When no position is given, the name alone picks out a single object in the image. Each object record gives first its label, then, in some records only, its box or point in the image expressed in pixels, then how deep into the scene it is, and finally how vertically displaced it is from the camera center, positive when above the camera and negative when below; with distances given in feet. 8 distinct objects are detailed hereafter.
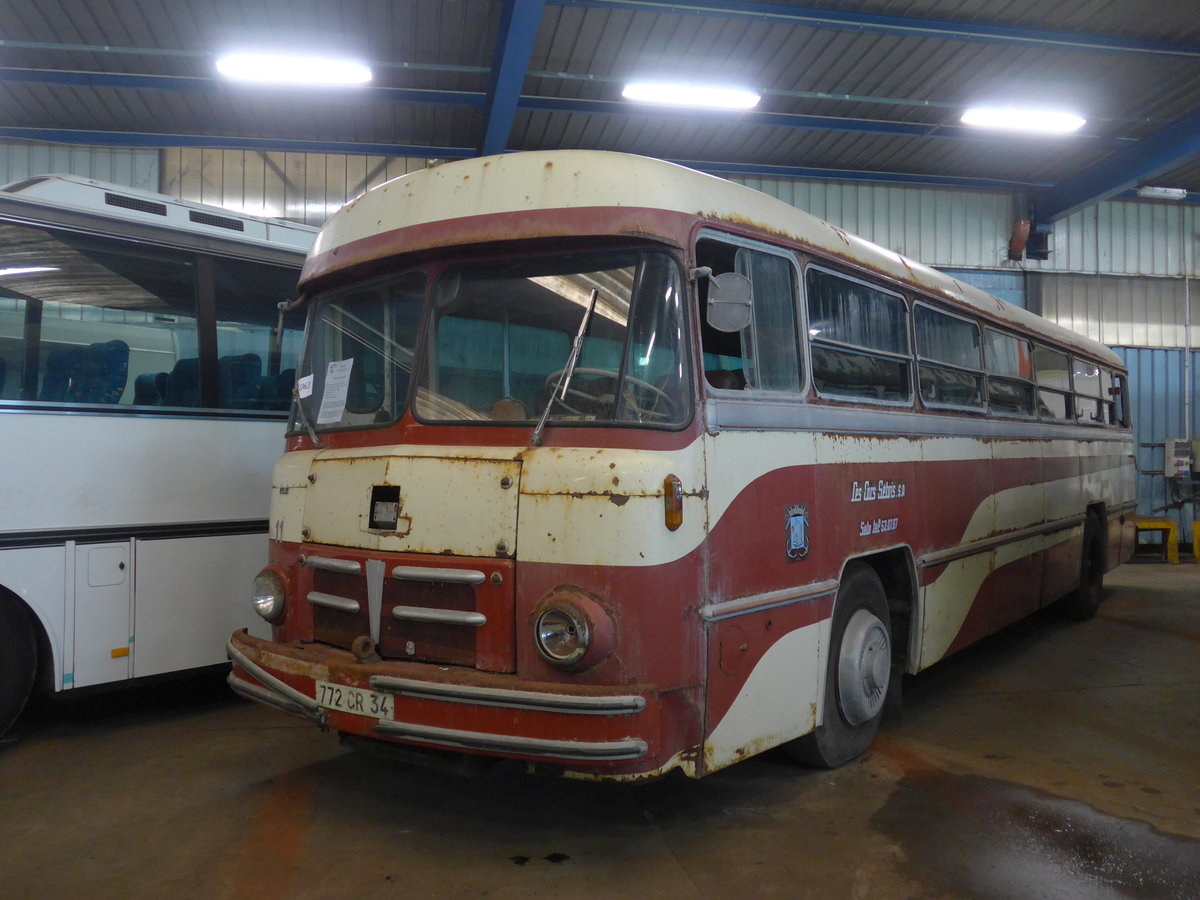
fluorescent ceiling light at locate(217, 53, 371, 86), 32.83 +14.64
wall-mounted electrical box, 50.70 +0.60
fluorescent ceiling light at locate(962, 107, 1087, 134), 39.32 +15.41
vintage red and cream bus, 10.84 -0.20
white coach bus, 16.55 +0.79
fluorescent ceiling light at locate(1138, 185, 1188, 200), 44.86 +13.71
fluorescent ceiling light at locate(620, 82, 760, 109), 36.37 +15.19
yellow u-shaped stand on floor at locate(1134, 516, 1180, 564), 48.44 -3.29
